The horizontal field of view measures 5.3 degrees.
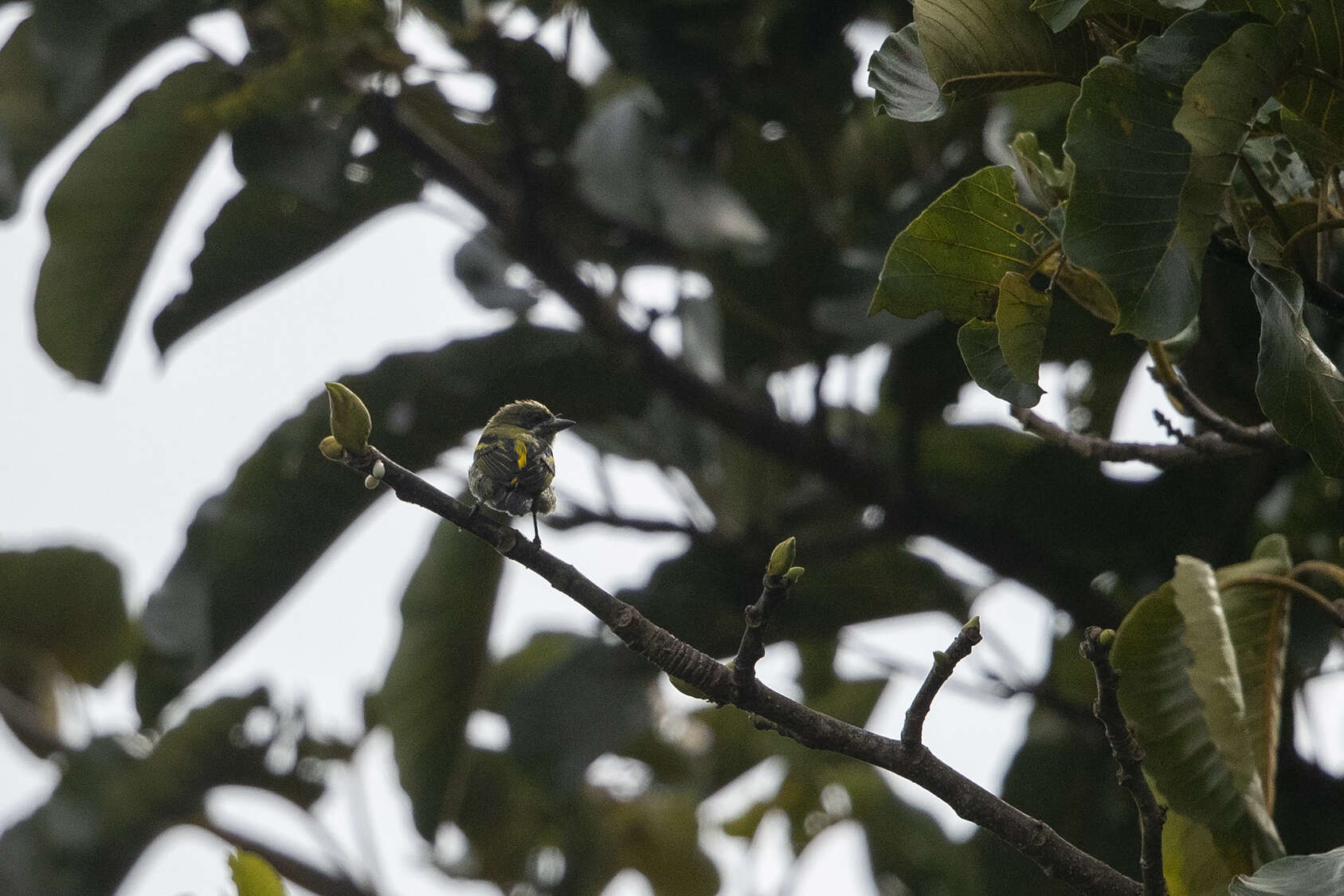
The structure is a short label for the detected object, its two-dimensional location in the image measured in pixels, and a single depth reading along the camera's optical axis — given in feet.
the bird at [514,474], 31.32
